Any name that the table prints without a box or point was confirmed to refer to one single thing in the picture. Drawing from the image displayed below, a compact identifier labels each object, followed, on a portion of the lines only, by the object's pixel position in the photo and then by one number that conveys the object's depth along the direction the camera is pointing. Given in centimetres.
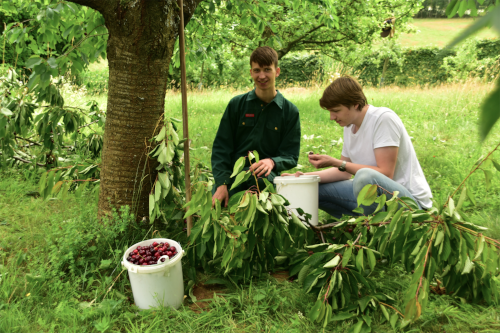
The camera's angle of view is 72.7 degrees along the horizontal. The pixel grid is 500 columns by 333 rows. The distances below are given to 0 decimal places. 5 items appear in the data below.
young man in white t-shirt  210
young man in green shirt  238
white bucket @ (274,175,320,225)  213
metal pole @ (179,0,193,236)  192
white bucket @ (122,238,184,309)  164
